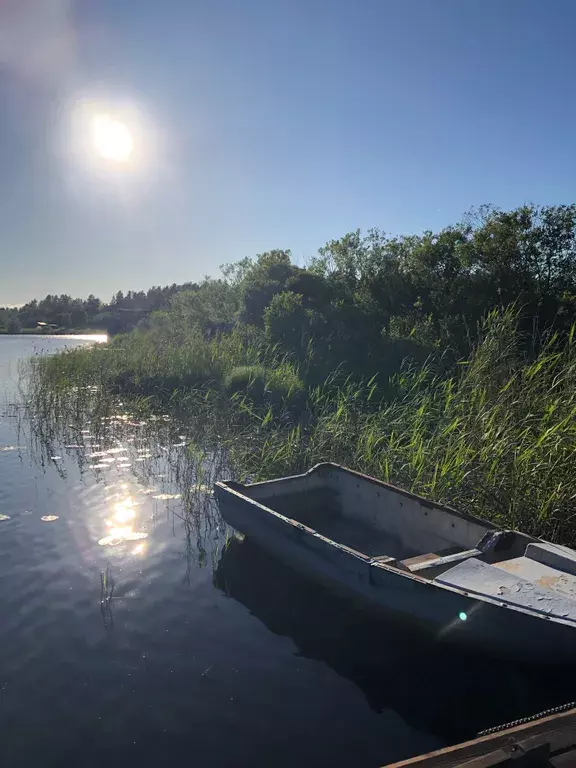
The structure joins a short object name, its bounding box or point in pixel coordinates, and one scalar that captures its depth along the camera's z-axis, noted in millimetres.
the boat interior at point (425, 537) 3808
